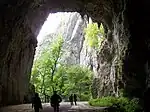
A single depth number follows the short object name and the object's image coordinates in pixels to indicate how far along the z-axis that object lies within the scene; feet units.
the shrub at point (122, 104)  29.99
